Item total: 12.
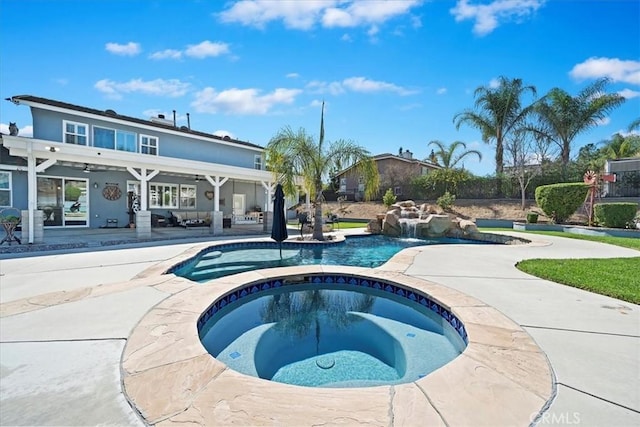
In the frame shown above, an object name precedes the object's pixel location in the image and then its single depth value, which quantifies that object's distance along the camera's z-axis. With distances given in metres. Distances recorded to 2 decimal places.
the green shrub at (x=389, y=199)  24.62
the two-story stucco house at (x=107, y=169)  11.40
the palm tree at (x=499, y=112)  25.34
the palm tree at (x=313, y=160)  12.68
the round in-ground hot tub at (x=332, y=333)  3.55
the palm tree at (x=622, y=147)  26.56
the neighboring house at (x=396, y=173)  28.95
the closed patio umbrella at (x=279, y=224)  9.71
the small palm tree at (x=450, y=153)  26.02
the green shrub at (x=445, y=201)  23.09
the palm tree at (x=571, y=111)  23.66
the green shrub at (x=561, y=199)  16.16
